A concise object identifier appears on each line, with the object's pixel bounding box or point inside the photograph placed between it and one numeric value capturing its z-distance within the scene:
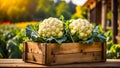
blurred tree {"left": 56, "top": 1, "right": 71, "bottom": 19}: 38.23
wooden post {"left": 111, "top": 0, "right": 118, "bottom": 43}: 5.88
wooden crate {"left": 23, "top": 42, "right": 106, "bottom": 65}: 2.03
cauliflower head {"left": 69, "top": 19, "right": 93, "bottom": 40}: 2.11
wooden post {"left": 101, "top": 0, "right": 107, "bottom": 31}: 7.67
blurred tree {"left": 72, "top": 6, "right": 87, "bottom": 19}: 20.35
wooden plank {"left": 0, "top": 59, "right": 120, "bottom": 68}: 2.03
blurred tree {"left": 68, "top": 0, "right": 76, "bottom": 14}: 46.49
